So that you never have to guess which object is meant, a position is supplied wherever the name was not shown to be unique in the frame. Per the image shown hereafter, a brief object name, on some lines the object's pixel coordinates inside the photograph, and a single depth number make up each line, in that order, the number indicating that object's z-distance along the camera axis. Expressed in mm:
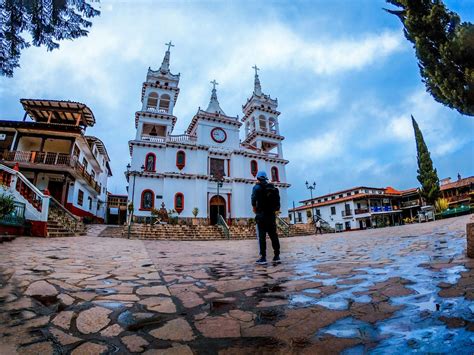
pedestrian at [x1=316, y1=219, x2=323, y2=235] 22347
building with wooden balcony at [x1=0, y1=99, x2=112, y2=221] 18109
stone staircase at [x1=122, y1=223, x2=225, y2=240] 15625
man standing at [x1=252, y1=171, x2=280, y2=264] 4707
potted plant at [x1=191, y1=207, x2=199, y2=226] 22367
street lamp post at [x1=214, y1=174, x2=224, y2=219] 23977
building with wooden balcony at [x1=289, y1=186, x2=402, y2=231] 38156
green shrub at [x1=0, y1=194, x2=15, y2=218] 8002
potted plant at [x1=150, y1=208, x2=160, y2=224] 19859
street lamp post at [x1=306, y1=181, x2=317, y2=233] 25766
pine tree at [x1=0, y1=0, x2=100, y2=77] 3312
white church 23344
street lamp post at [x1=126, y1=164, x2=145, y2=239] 21712
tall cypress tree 29281
